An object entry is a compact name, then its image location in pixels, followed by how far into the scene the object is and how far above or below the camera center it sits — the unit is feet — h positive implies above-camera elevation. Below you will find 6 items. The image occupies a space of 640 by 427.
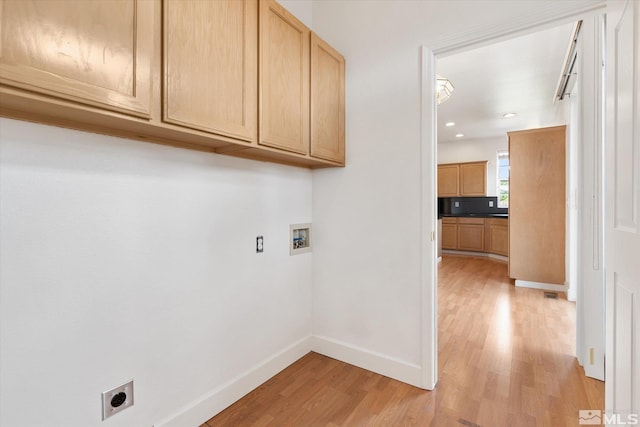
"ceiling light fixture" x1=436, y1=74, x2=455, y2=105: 9.41 +4.29
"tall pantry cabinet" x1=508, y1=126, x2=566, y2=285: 12.70 +0.36
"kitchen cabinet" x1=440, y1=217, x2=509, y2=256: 19.74 -1.66
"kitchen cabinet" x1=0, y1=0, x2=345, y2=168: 2.72 +1.77
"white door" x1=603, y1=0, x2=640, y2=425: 2.89 +0.01
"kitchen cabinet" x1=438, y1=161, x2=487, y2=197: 21.95 +2.67
